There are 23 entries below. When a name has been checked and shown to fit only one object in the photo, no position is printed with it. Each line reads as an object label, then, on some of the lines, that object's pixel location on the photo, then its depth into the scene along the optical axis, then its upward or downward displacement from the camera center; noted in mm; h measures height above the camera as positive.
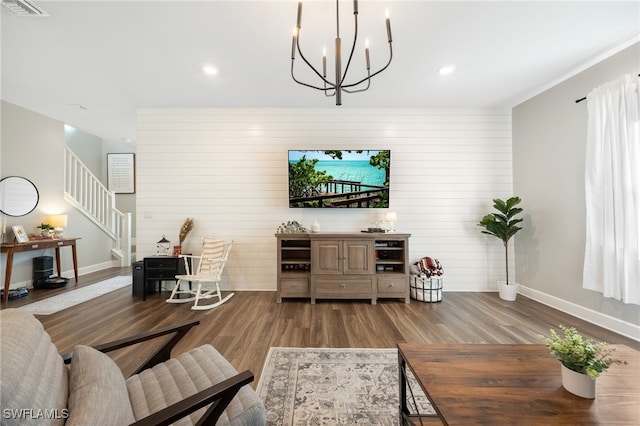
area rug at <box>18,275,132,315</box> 3302 -1157
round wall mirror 3979 +351
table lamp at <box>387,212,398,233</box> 3783 -37
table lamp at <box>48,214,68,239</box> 4504 -94
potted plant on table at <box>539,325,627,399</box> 1070 -627
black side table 3758 -741
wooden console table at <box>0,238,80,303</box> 3609 -460
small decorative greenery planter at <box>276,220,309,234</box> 3908 -191
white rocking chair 3453 -770
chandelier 1605 +1035
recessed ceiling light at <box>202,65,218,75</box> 3020 +1730
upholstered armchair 732 -626
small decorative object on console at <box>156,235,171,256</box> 3945 -477
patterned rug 1561 -1200
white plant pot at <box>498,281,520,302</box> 3668 -1110
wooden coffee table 983 -758
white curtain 2455 +217
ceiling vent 2062 +1716
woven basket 3629 -1047
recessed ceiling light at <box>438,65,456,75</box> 3017 +1708
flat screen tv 3936 +564
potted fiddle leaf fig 3621 -179
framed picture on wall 7016 +1187
